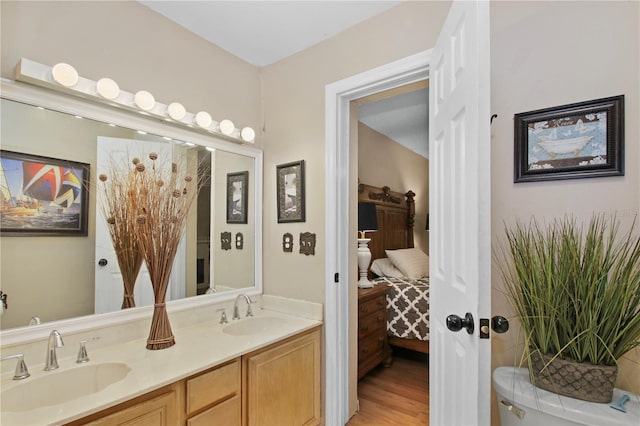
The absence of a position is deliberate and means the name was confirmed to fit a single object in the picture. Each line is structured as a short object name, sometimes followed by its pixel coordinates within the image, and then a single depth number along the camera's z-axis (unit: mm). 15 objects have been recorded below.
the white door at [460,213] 985
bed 2847
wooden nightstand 2584
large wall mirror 1277
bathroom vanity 1077
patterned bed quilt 2797
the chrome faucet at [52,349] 1217
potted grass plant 974
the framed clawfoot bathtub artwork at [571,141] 1137
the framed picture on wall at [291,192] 2117
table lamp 2926
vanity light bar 1283
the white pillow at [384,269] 3479
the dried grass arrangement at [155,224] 1480
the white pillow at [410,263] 3465
